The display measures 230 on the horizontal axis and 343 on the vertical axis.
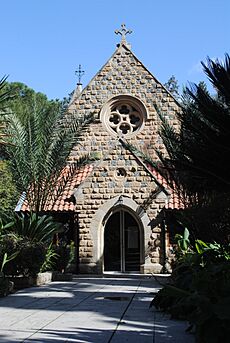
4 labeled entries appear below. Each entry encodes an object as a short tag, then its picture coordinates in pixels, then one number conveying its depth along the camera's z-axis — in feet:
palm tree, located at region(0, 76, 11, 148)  32.14
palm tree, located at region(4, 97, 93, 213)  48.73
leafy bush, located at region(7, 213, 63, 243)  45.03
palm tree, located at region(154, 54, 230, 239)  21.21
